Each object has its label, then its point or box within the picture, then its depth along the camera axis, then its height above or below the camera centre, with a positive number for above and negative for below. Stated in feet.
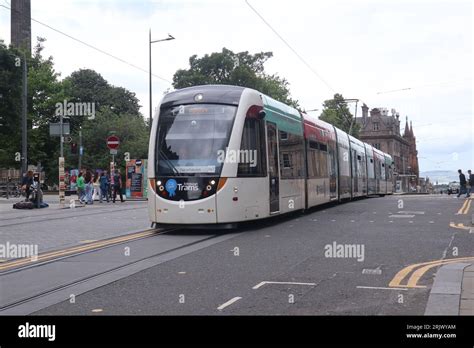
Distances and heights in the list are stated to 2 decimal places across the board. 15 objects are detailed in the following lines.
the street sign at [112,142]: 90.72 +7.93
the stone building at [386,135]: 398.62 +35.62
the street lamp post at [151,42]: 111.82 +29.64
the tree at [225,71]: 210.59 +45.09
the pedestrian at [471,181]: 109.64 +0.56
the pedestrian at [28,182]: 77.97 +1.67
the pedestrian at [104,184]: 93.35 +1.38
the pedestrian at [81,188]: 86.22 +0.75
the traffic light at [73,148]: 90.68 +7.10
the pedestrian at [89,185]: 86.27 +1.18
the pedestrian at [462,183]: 108.88 +0.22
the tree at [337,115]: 284.12 +37.02
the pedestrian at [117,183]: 93.45 +1.49
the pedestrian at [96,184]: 94.89 +1.43
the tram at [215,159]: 41.83 +2.37
